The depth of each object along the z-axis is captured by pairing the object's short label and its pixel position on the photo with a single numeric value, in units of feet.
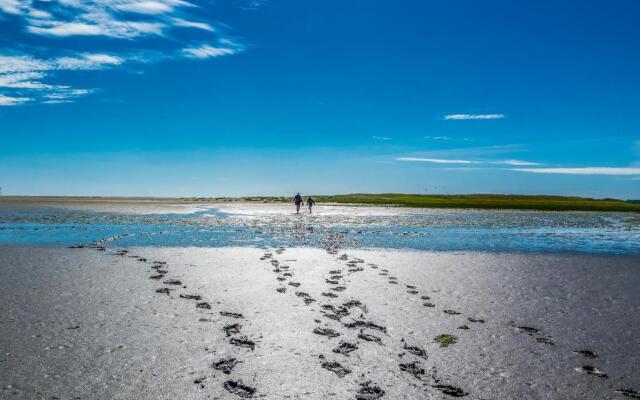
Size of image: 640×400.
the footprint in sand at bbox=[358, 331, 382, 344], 29.45
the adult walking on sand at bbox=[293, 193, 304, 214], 210.59
